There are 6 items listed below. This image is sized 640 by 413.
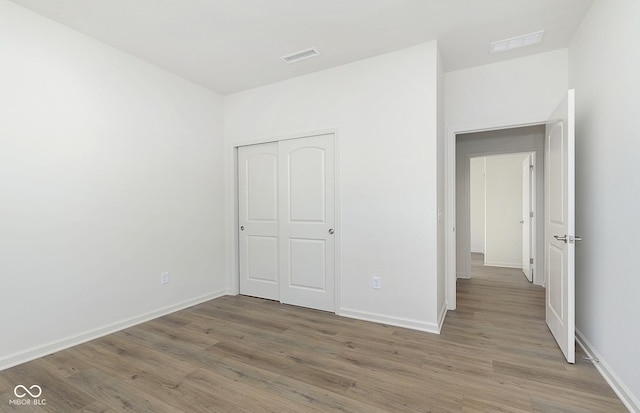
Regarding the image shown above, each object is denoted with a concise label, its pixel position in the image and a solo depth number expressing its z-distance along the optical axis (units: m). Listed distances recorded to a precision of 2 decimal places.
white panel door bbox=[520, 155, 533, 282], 4.89
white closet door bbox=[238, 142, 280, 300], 3.84
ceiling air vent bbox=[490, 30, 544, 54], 2.74
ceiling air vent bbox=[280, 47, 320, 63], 2.99
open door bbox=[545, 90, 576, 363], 2.17
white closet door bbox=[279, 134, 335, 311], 3.41
